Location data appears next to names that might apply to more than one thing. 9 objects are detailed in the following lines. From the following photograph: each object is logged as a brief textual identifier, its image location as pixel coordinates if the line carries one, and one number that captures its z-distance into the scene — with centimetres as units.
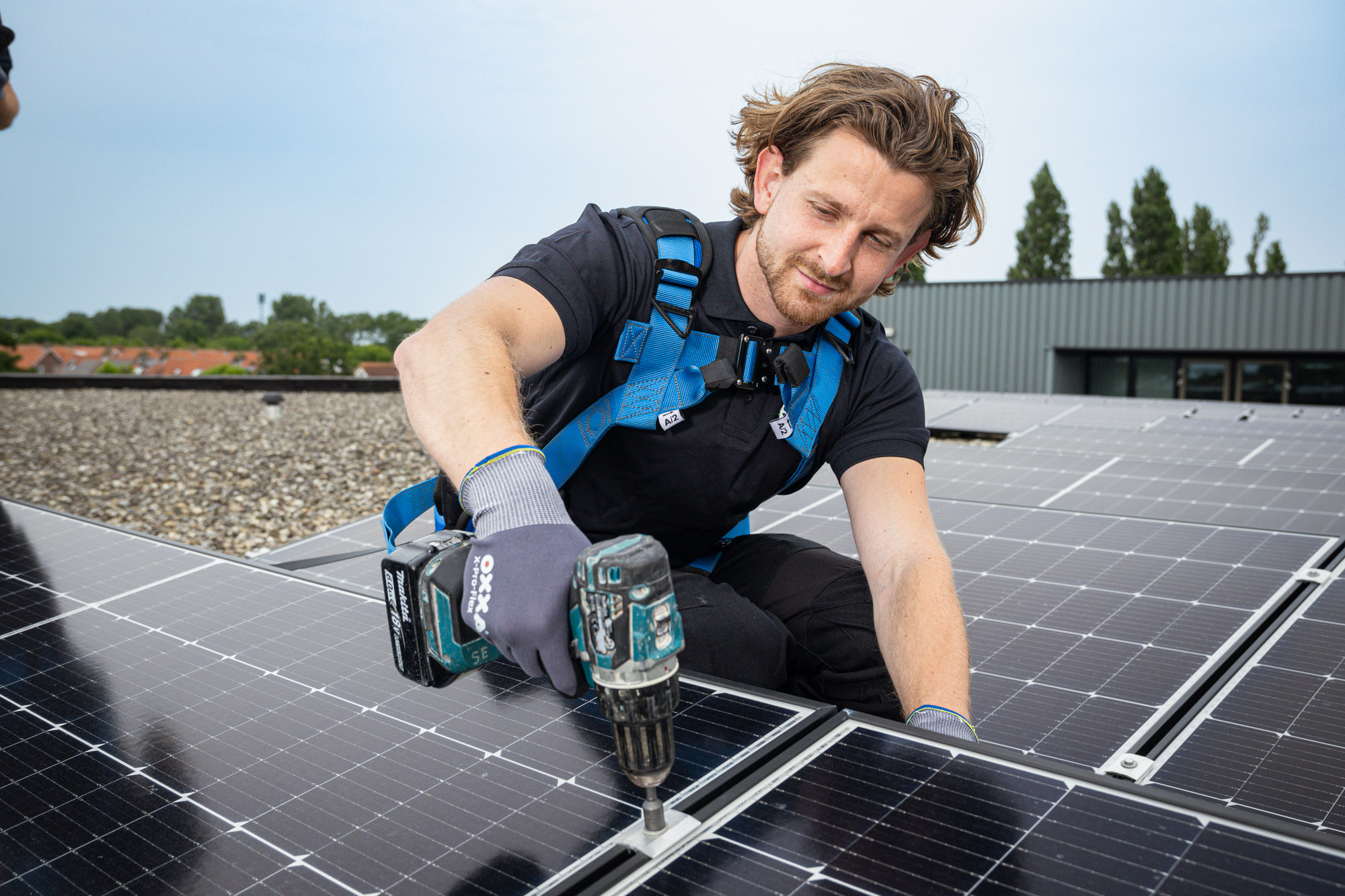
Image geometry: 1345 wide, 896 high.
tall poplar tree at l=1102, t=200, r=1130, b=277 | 4888
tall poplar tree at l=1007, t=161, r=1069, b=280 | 4809
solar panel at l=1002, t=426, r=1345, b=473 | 763
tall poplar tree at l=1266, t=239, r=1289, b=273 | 5475
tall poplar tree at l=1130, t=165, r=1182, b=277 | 4753
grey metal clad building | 2752
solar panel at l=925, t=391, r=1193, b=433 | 1030
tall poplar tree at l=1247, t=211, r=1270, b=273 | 5947
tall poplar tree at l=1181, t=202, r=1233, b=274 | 5088
